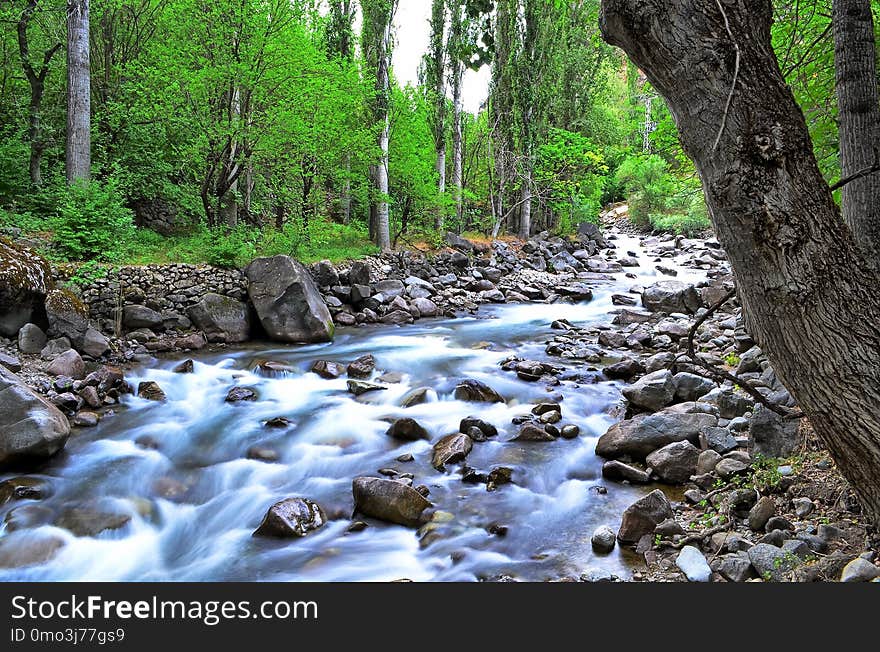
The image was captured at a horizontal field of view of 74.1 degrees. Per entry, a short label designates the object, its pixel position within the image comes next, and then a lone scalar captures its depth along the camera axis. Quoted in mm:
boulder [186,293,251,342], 11336
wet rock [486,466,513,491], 5955
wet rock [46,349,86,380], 8258
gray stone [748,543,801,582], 3602
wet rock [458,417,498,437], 7141
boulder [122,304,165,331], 10680
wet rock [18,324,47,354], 8641
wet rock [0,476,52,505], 5676
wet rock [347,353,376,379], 9812
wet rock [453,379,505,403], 8523
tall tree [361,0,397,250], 17391
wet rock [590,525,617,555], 4660
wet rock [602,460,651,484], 5785
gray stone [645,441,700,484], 5598
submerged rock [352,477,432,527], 5320
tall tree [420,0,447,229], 21266
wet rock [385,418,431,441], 7258
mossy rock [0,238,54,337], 8820
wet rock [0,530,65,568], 4906
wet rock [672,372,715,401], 7344
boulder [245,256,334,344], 11641
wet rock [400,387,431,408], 8461
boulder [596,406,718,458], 6105
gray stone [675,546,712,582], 3904
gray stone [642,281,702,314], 14633
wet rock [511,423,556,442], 7047
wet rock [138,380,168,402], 8500
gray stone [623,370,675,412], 7254
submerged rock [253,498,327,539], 5250
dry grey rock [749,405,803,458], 5008
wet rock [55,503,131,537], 5414
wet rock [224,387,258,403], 8688
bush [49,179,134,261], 10500
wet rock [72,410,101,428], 7383
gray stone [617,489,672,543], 4637
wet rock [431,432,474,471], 6422
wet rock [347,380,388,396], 8997
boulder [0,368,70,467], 5973
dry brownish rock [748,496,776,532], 4262
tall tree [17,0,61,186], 12732
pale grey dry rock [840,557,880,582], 3121
